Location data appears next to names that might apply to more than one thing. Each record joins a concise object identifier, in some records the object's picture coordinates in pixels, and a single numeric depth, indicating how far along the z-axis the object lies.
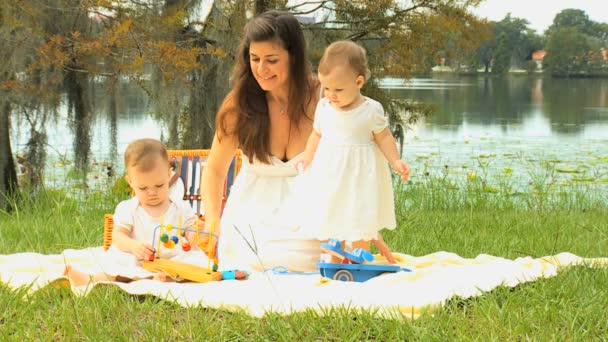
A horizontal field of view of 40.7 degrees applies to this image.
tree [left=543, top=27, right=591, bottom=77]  19.45
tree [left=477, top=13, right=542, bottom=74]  17.47
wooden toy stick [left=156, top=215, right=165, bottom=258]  3.39
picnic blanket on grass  2.70
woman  3.55
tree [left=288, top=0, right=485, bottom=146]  7.09
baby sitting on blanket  3.31
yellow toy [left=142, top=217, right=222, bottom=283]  3.24
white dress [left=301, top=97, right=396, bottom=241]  3.22
